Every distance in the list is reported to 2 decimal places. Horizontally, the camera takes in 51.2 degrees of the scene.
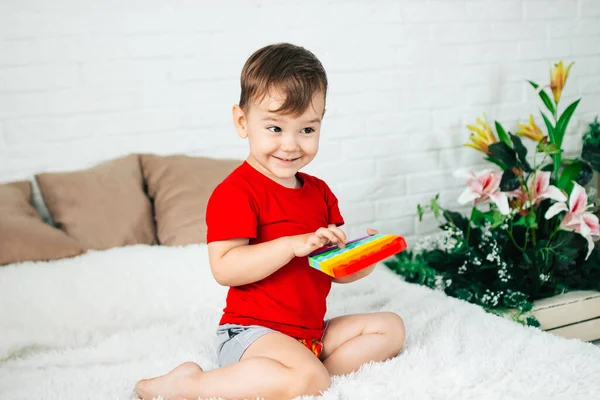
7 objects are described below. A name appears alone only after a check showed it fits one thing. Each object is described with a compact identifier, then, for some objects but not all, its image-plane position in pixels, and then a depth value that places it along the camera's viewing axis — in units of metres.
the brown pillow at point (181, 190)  1.83
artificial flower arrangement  1.95
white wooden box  1.98
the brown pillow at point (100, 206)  1.77
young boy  1.12
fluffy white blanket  1.14
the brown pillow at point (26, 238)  1.59
